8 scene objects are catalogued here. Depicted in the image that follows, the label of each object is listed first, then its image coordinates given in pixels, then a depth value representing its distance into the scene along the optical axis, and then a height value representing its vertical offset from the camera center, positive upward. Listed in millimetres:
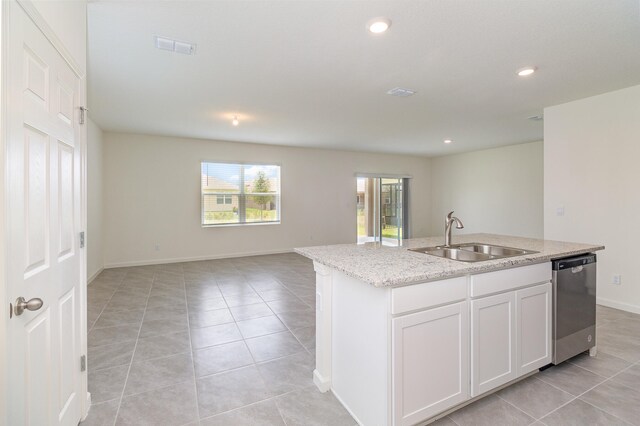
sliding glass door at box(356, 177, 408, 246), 8750 +4
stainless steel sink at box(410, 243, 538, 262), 2340 -335
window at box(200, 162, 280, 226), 6598 +362
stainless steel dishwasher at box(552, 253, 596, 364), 2227 -738
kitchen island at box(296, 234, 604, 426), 1574 -699
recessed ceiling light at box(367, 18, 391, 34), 2166 +1336
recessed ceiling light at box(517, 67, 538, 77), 2974 +1364
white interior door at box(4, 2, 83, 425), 1113 -69
